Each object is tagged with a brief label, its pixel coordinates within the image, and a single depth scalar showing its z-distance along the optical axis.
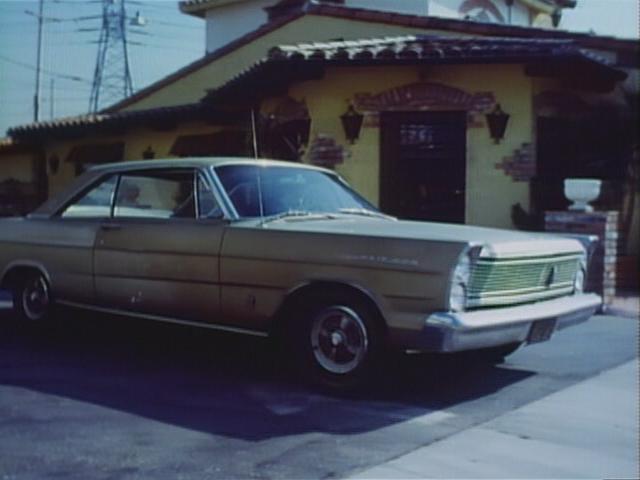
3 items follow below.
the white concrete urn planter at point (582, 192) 8.00
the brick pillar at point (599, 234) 7.77
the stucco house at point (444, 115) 9.33
